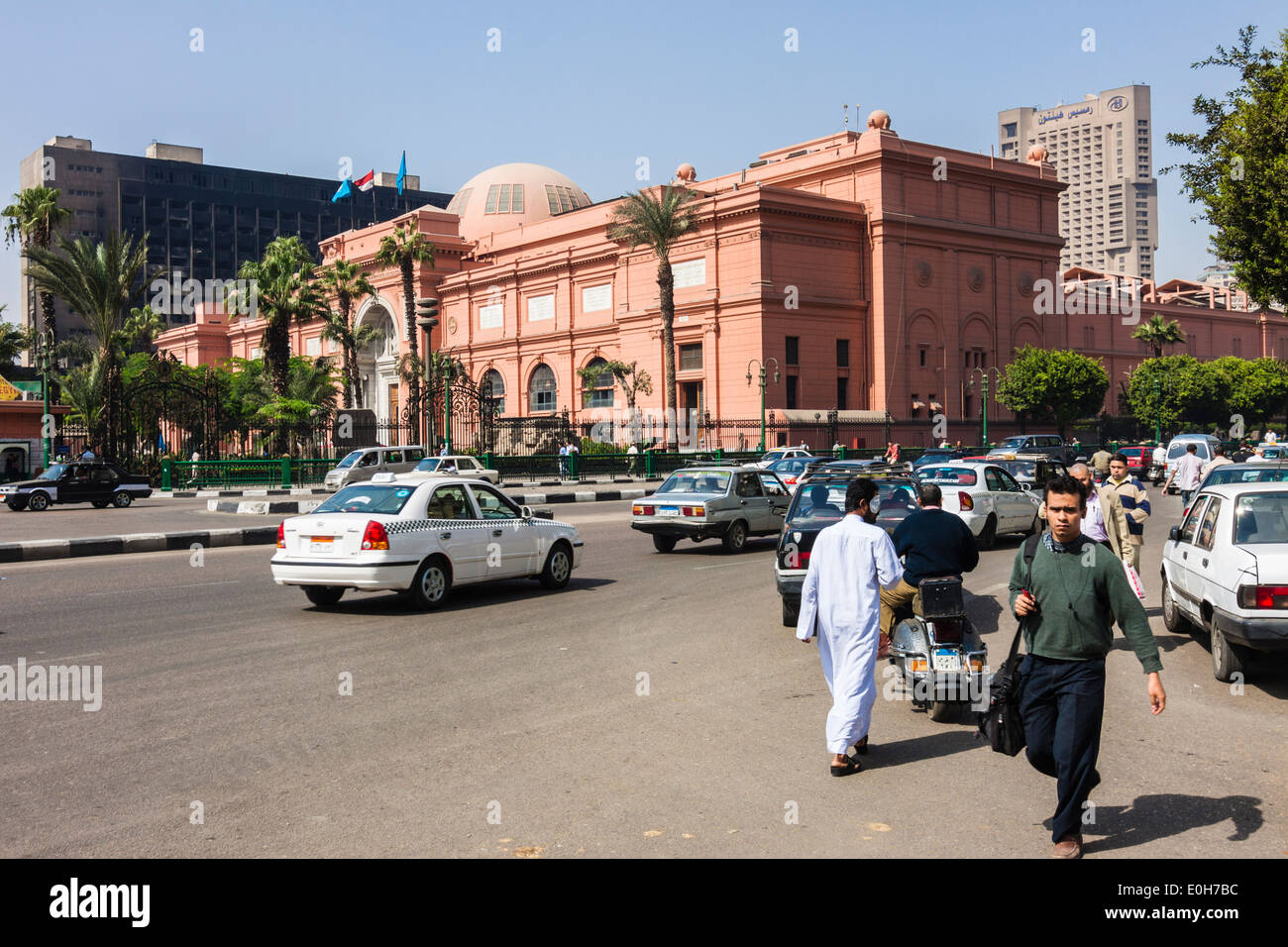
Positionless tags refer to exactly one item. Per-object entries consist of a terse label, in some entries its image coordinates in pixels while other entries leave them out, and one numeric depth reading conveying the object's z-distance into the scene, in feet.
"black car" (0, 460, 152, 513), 95.04
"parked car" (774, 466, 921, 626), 36.06
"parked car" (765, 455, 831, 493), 101.14
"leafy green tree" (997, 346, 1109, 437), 203.82
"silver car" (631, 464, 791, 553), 59.21
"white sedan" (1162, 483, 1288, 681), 25.75
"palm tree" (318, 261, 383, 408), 197.07
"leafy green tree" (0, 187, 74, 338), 147.54
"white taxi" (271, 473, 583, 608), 37.60
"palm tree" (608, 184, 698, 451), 170.81
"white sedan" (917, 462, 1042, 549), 60.23
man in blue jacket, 25.35
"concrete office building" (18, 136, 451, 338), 409.28
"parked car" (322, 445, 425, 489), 112.57
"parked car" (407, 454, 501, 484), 103.76
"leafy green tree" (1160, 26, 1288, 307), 59.47
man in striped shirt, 36.66
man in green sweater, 15.69
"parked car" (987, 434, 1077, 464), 134.82
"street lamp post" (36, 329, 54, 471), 128.36
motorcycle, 23.66
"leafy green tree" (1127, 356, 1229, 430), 258.98
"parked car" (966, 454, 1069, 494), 76.18
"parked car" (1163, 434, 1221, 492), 103.19
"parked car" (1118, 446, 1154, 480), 148.97
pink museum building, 184.03
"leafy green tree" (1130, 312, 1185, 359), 277.03
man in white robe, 20.02
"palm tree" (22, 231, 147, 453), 126.11
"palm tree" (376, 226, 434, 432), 188.75
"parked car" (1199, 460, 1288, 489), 49.80
